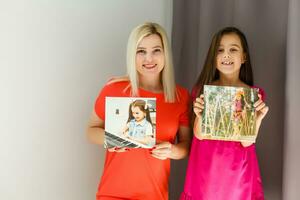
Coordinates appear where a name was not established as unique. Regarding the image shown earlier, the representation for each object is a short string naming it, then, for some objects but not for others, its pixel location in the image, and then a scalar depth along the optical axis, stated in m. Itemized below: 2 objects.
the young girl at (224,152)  1.31
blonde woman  1.40
